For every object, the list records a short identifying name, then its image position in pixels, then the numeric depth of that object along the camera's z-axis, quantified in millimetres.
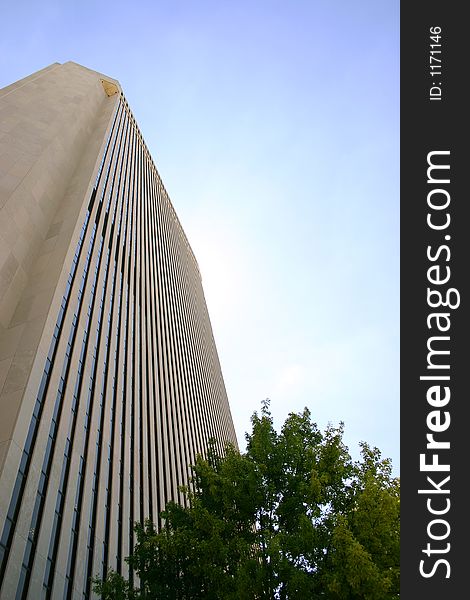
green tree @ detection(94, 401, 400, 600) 9406
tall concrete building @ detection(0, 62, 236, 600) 17594
